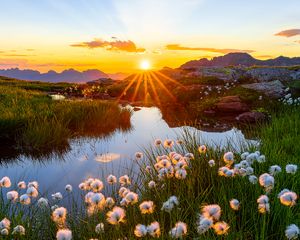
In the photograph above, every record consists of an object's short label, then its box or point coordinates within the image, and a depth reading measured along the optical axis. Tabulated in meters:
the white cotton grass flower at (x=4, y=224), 2.88
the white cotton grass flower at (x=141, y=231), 2.36
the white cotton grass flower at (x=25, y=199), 3.16
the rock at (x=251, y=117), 11.66
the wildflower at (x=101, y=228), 2.71
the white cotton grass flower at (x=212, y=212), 2.35
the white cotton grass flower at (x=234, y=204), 2.72
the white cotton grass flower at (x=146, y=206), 2.71
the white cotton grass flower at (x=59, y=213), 2.76
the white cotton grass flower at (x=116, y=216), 2.44
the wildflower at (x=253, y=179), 3.32
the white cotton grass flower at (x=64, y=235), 2.34
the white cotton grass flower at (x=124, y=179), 3.68
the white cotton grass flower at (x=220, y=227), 2.35
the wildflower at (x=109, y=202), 3.23
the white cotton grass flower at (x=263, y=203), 2.52
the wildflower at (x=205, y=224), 2.27
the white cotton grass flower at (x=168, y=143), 4.48
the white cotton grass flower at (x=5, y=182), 3.43
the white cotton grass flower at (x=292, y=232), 2.32
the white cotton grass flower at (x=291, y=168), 3.24
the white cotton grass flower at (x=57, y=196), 3.61
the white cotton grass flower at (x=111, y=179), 3.52
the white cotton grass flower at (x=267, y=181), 2.73
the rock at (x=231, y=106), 13.89
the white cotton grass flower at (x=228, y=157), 3.72
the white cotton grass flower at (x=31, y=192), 3.33
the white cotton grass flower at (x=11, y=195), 3.22
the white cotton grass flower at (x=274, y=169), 3.23
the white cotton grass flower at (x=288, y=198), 2.50
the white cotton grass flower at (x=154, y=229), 2.33
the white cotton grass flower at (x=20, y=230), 2.95
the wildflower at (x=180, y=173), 3.47
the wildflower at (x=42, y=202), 3.41
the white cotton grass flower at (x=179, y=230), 2.30
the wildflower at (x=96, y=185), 3.08
